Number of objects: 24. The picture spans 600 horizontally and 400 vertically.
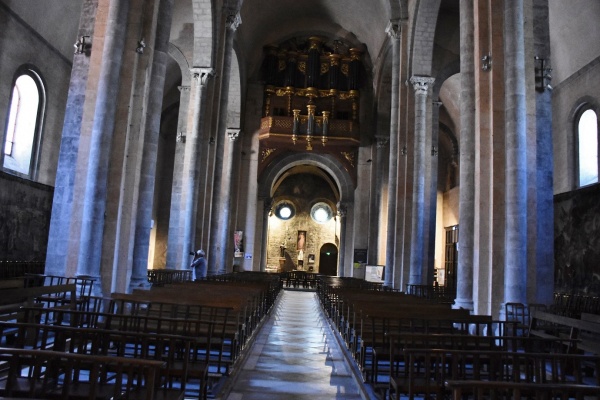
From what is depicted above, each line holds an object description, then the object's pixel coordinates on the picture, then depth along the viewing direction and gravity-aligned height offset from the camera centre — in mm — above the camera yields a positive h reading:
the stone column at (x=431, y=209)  16703 +2393
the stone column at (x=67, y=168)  9062 +1634
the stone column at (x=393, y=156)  18203 +4522
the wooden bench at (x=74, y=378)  2805 -811
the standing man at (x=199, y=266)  14703 -70
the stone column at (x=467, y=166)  10578 +2505
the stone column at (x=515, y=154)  8438 +2274
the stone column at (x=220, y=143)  18906 +4684
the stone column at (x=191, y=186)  16359 +2566
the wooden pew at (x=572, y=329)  5043 -553
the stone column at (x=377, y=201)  25984 +3984
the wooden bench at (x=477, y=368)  3791 -713
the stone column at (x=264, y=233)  29367 +2053
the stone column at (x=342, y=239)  30000 +2052
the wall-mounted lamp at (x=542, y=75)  9133 +3846
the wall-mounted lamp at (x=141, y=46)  10281 +4433
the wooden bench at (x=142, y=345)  3789 -767
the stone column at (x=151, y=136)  11578 +2941
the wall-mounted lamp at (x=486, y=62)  9577 +4238
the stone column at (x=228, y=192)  24344 +3789
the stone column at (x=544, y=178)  8758 +1957
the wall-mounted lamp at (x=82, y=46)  9594 +4057
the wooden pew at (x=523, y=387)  2713 -569
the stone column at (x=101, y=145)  9055 +2117
